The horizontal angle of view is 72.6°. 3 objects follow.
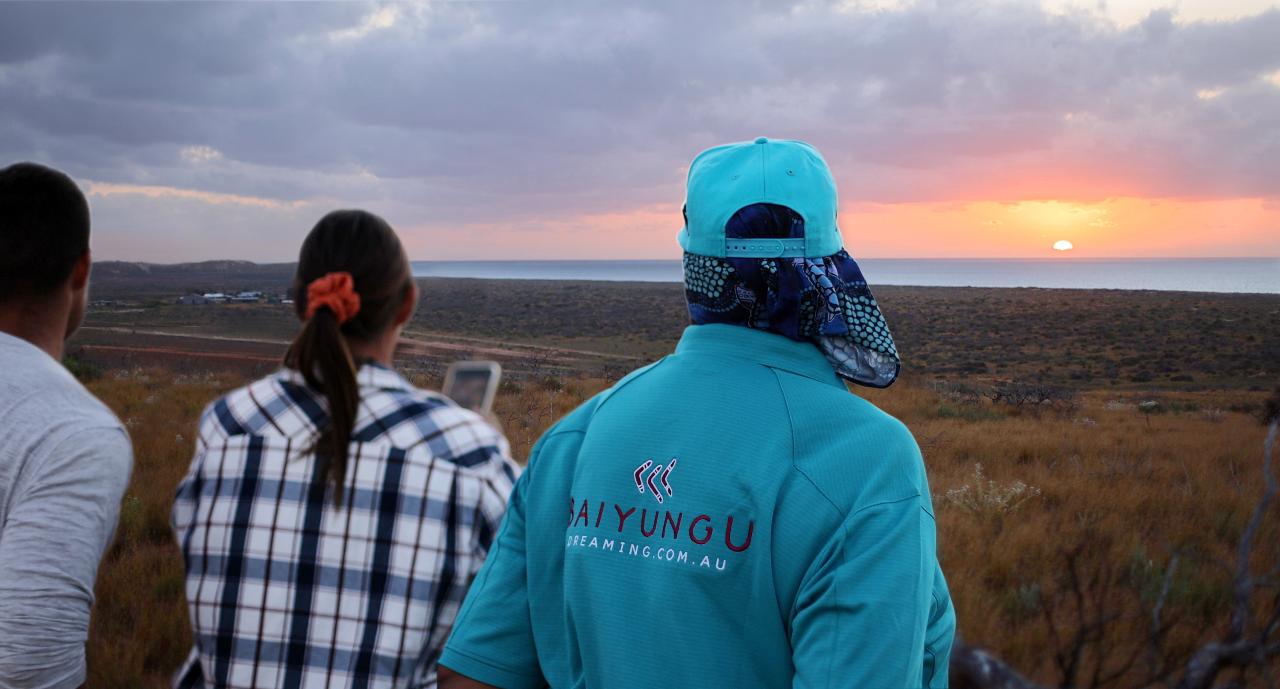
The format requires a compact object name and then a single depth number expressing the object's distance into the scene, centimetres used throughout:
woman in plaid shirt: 176
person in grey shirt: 166
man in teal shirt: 107
